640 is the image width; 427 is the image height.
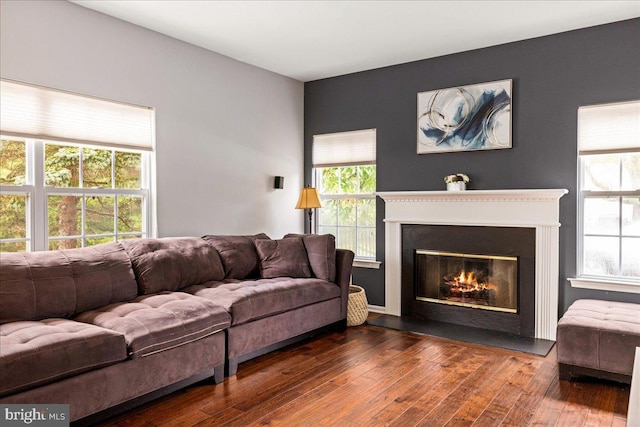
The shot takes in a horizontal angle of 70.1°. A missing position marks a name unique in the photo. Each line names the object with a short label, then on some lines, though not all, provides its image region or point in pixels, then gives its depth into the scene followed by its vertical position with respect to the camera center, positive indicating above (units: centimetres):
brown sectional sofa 224 -66
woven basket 439 -98
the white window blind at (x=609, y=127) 369 +67
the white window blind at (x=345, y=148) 514 +70
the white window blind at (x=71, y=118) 314 +68
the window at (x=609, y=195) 374 +12
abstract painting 427 +89
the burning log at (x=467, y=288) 437 -79
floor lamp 500 +10
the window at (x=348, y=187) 518 +24
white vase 440 +21
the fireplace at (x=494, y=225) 396 -16
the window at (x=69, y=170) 320 +29
